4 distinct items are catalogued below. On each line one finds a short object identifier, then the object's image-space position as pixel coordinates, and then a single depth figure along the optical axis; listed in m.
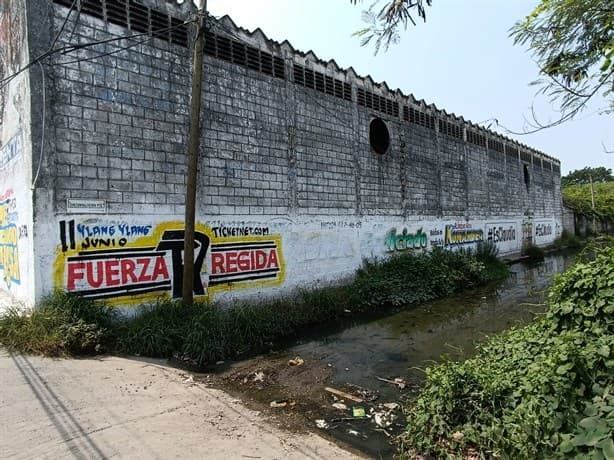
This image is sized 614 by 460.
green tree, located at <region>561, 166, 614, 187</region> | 67.25
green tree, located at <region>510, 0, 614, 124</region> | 3.37
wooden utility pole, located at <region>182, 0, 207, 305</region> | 6.07
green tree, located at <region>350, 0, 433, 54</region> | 3.67
